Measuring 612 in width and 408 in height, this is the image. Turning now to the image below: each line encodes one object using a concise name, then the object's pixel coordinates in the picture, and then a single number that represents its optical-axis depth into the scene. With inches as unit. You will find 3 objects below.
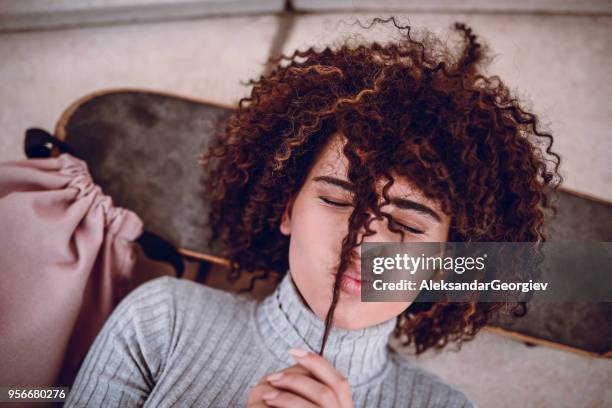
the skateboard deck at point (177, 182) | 36.0
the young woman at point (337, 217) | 24.8
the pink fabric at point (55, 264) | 29.4
